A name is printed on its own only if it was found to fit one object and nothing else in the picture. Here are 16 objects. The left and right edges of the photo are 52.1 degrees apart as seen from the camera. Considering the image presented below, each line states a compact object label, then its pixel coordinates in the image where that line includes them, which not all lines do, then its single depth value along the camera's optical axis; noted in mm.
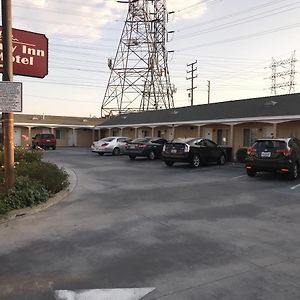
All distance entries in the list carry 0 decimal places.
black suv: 11485
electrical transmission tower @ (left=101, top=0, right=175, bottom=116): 43539
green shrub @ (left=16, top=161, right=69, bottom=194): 8127
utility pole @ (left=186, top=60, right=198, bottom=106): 51545
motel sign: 8122
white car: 23350
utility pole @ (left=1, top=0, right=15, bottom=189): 6991
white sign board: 6887
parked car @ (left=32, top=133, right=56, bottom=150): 29718
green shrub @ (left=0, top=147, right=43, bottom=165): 11588
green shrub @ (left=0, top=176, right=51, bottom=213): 6479
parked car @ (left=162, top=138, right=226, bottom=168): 15401
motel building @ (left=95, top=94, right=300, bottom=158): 17732
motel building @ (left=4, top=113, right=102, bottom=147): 35348
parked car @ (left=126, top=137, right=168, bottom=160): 19358
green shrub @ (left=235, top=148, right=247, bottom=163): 17690
